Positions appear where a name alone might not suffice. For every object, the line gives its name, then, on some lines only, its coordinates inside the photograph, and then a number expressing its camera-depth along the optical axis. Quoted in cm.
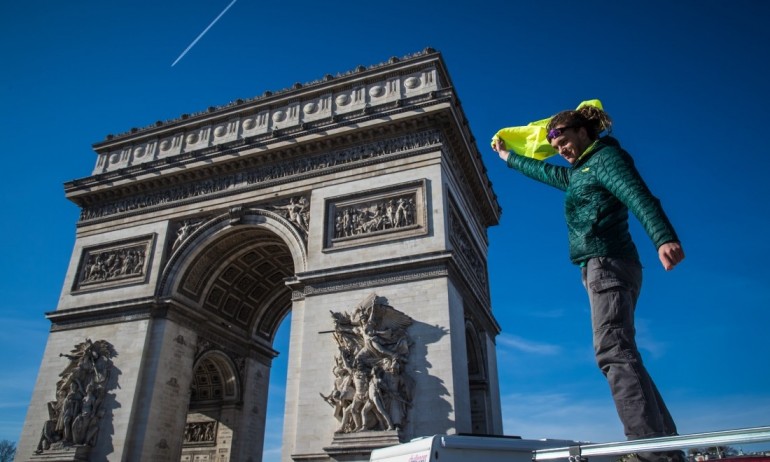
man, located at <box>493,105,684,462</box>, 251
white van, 500
